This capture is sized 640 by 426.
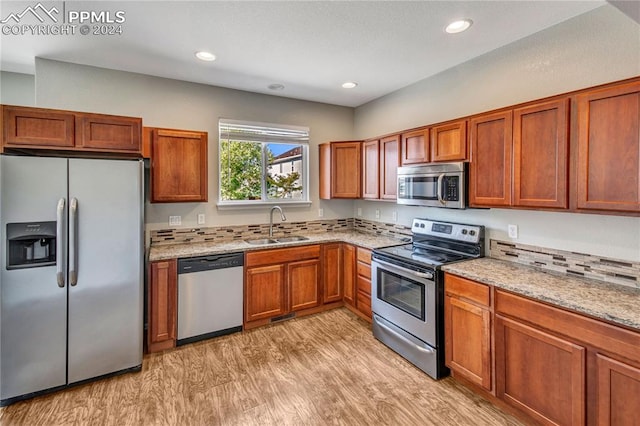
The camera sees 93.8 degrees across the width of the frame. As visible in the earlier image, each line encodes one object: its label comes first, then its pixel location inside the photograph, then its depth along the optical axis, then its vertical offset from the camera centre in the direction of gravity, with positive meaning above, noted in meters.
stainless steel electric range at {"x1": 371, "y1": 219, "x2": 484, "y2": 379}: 2.49 -0.72
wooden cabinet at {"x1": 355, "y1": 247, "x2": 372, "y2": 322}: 3.45 -0.87
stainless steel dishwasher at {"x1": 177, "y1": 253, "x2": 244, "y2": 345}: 3.00 -0.90
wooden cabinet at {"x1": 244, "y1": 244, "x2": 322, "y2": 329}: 3.35 -0.87
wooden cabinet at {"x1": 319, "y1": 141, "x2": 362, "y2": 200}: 4.07 +0.56
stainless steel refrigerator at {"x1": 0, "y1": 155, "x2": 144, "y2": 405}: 2.19 -0.49
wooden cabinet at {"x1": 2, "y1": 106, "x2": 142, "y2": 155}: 2.25 +0.63
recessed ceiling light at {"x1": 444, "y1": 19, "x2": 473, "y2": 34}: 2.25 +1.42
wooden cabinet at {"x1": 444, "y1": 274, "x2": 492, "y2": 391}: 2.17 -0.93
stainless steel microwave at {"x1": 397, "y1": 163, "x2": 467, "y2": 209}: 2.65 +0.24
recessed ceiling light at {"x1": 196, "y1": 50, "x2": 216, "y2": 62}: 2.75 +1.44
